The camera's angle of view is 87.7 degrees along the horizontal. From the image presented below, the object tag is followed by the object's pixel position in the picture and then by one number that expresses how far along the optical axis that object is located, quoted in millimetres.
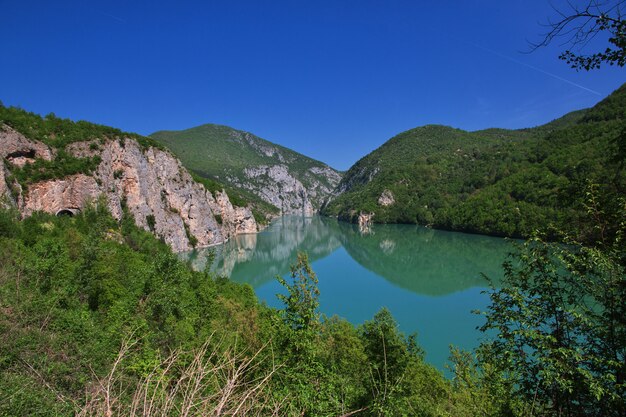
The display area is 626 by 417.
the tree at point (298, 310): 7234
